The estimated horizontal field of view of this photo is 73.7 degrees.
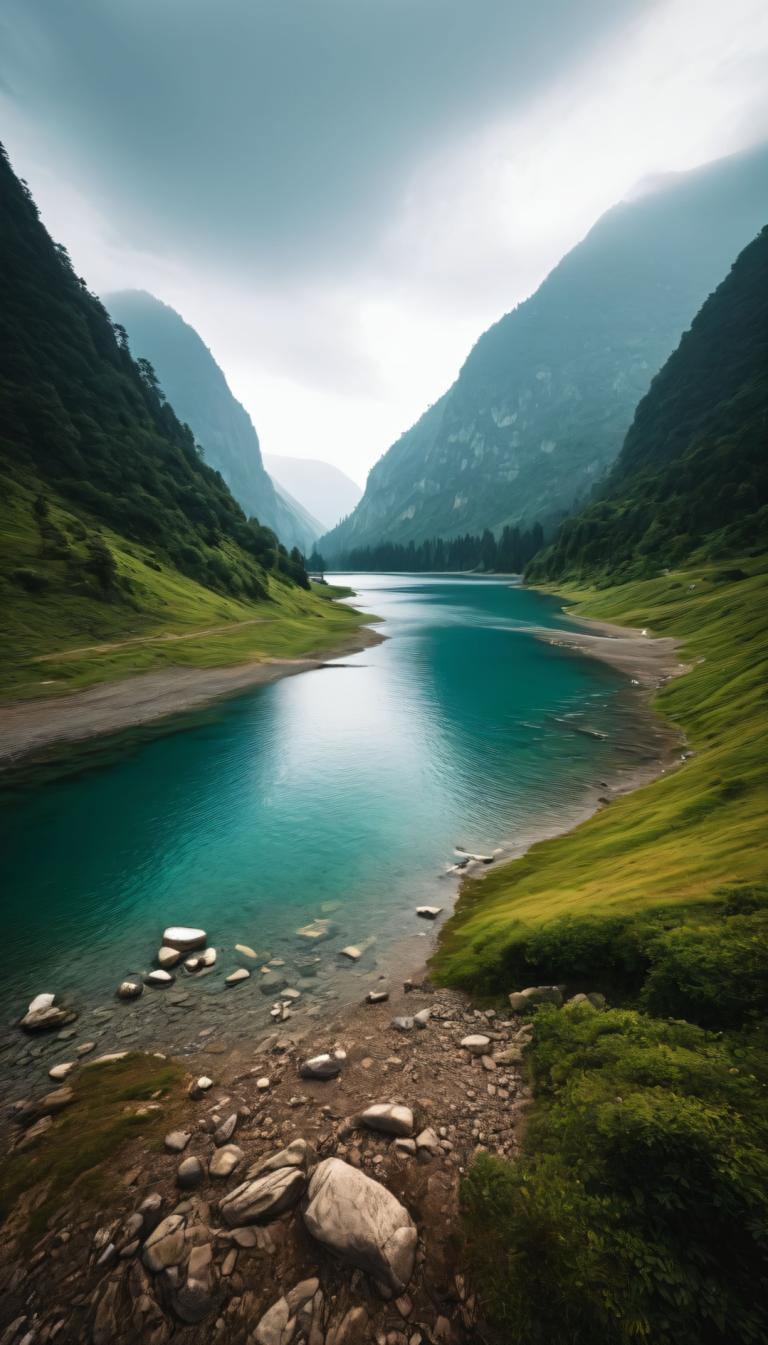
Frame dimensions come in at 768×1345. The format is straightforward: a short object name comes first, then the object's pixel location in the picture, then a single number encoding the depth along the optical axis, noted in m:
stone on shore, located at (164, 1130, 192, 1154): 9.07
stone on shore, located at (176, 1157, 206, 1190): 8.36
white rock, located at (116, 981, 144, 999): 15.12
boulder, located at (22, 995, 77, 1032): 13.90
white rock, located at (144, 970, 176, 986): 15.70
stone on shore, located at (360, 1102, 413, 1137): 8.94
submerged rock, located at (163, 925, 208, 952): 17.34
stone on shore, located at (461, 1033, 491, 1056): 10.91
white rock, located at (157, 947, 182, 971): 16.50
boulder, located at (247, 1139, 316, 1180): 8.37
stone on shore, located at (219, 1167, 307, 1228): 7.53
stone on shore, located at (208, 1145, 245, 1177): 8.50
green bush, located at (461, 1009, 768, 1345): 5.27
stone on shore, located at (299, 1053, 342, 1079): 10.73
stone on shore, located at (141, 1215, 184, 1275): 7.10
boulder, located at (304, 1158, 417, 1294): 6.76
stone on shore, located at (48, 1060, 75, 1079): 12.10
